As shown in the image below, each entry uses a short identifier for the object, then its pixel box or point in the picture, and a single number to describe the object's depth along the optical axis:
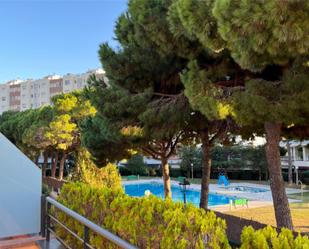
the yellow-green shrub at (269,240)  1.65
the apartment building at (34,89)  47.84
